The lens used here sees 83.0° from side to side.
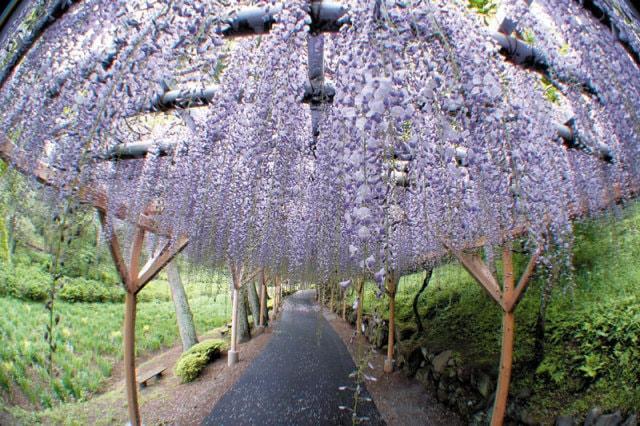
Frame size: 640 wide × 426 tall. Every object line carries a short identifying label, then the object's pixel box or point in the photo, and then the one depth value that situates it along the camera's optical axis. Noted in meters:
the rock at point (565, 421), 3.01
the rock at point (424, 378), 5.50
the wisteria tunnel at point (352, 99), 1.06
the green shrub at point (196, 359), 6.44
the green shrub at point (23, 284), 7.02
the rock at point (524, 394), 3.69
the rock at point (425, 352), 5.77
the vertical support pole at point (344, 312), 12.29
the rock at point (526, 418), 3.42
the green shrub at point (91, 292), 9.68
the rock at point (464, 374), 4.58
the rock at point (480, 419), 4.00
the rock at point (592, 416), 2.86
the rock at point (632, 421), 2.56
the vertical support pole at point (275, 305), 15.29
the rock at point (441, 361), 5.11
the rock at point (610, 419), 2.70
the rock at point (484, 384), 4.16
